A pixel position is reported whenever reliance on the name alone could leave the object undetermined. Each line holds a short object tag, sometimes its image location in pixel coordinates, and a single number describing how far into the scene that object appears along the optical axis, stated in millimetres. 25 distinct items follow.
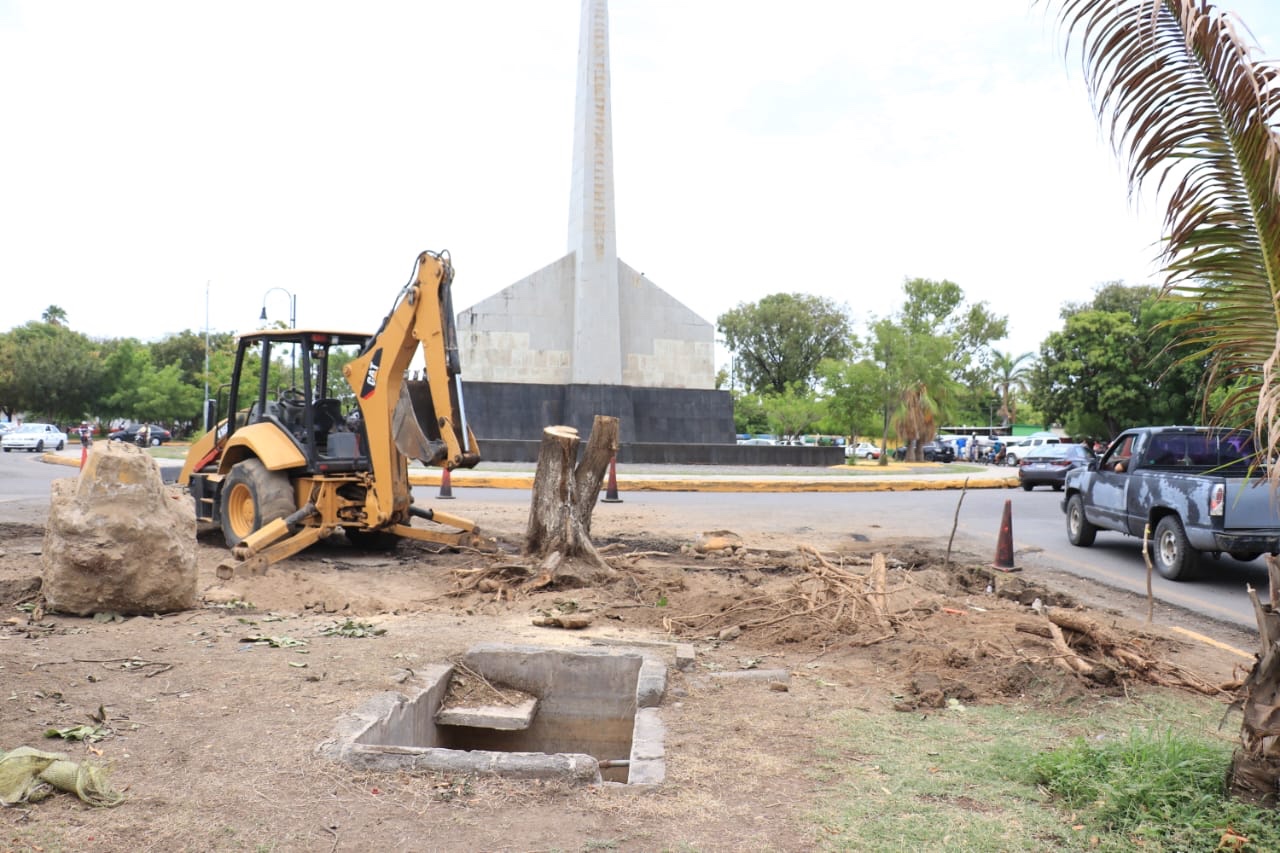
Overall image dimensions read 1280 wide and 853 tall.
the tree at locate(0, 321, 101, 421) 60500
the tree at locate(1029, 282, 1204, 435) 42094
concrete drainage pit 5352
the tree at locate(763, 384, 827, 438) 58688
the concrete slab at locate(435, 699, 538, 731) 5773
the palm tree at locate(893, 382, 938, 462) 48156
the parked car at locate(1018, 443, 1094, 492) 24312
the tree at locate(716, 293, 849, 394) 74438
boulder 6934
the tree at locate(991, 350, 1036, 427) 82131
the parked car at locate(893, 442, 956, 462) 54569
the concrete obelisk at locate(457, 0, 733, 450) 33000
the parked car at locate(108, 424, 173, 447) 49331
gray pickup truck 9922
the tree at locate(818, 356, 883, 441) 47344
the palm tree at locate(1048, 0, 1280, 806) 3621
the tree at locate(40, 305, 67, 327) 99062
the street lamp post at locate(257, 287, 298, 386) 11172
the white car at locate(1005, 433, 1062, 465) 49938
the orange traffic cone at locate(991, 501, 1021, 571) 10875
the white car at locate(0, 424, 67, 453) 41684
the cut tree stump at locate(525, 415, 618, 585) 9617
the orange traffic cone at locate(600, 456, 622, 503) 18608
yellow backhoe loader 9609
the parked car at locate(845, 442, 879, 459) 60288
